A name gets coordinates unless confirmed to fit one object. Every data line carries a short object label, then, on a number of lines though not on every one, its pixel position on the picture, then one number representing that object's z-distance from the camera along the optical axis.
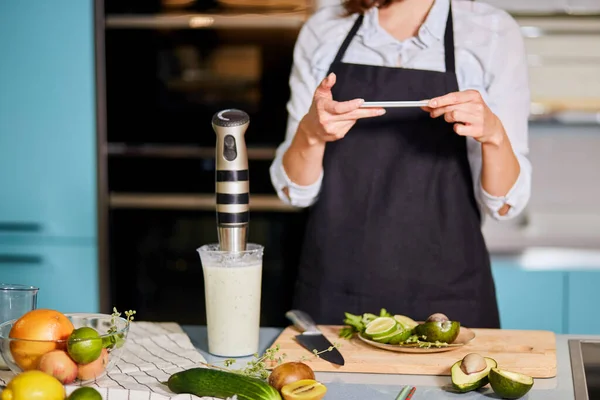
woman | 1.63
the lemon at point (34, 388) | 0.93
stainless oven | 2.45
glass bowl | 1.02
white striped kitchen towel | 1.03
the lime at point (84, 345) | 1.02
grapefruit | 1.03
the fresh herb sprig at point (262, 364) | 1.09
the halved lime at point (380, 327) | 1.24
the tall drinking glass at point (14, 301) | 1.17
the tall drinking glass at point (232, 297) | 1.27
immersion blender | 1.25
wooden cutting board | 1.19
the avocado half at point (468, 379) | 1.08
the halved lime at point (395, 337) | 1.24
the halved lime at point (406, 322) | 1.27
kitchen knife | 1.23
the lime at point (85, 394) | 0.92
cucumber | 1.00
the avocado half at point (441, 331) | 1.22
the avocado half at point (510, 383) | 1.05
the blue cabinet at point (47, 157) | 2.51
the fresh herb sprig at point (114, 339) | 1.06
